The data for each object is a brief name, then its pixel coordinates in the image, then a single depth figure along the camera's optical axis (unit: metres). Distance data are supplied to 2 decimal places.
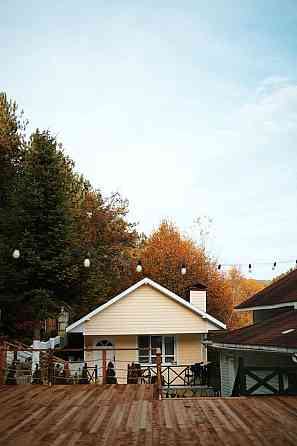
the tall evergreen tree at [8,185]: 21.66
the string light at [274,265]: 21.78
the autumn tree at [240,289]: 43.53
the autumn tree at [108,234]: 33.16
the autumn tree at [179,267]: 35.31
